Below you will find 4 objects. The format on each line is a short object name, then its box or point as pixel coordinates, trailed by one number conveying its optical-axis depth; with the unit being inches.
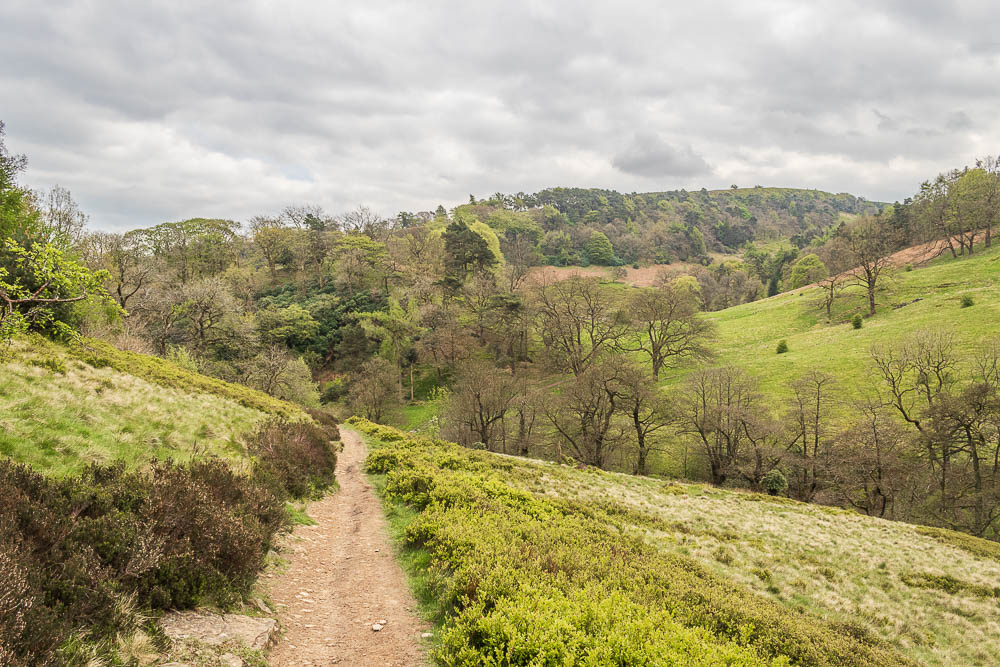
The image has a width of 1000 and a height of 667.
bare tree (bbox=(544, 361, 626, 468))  1378.0
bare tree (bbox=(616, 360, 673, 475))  1337.4
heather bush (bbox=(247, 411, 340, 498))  483.3
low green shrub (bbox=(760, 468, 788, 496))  1114.1
